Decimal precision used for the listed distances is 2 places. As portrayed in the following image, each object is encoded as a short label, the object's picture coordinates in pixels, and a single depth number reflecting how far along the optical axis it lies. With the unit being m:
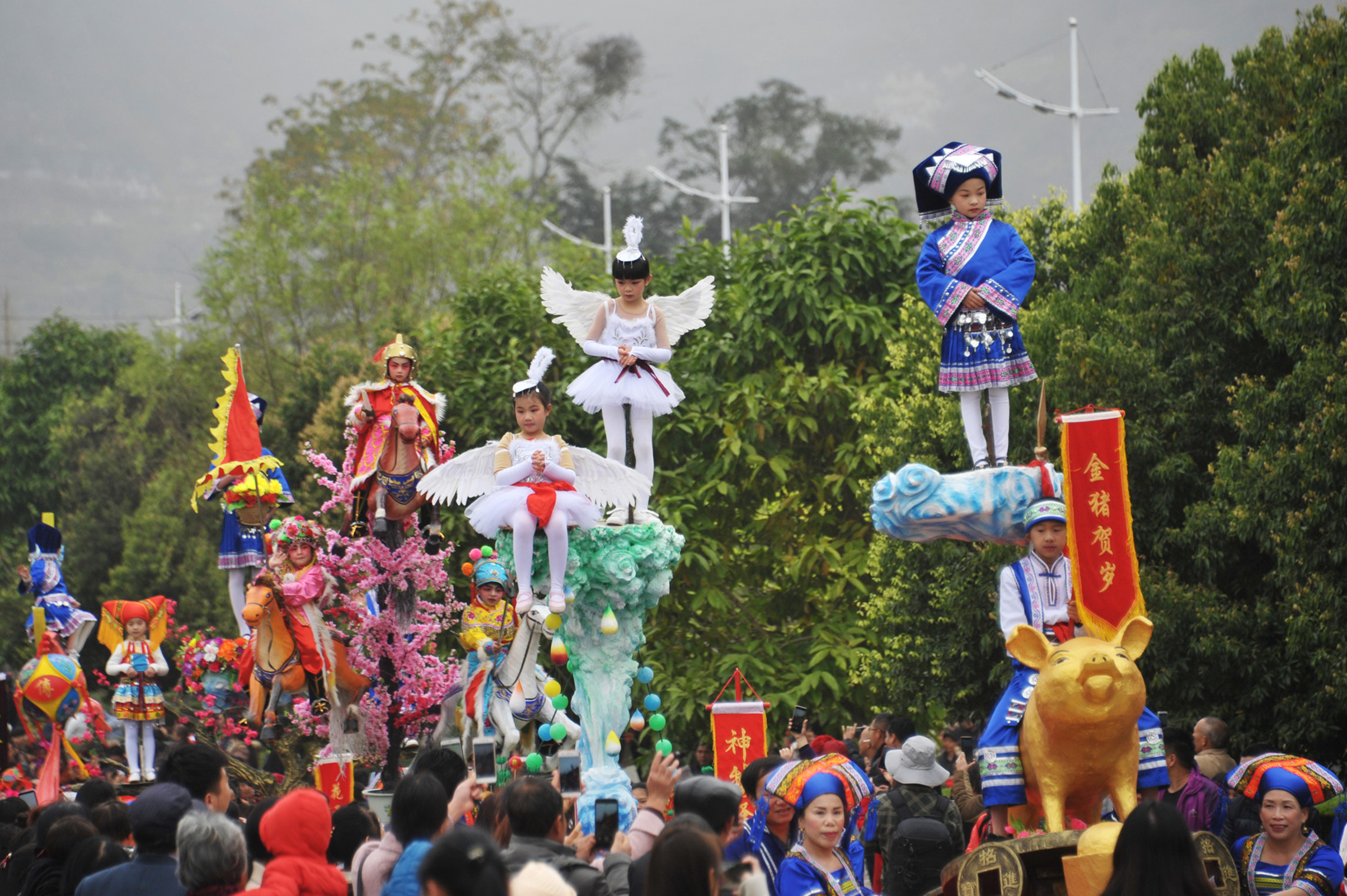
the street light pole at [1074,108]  43.72
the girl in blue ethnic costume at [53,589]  29.17
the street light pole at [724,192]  56.44
